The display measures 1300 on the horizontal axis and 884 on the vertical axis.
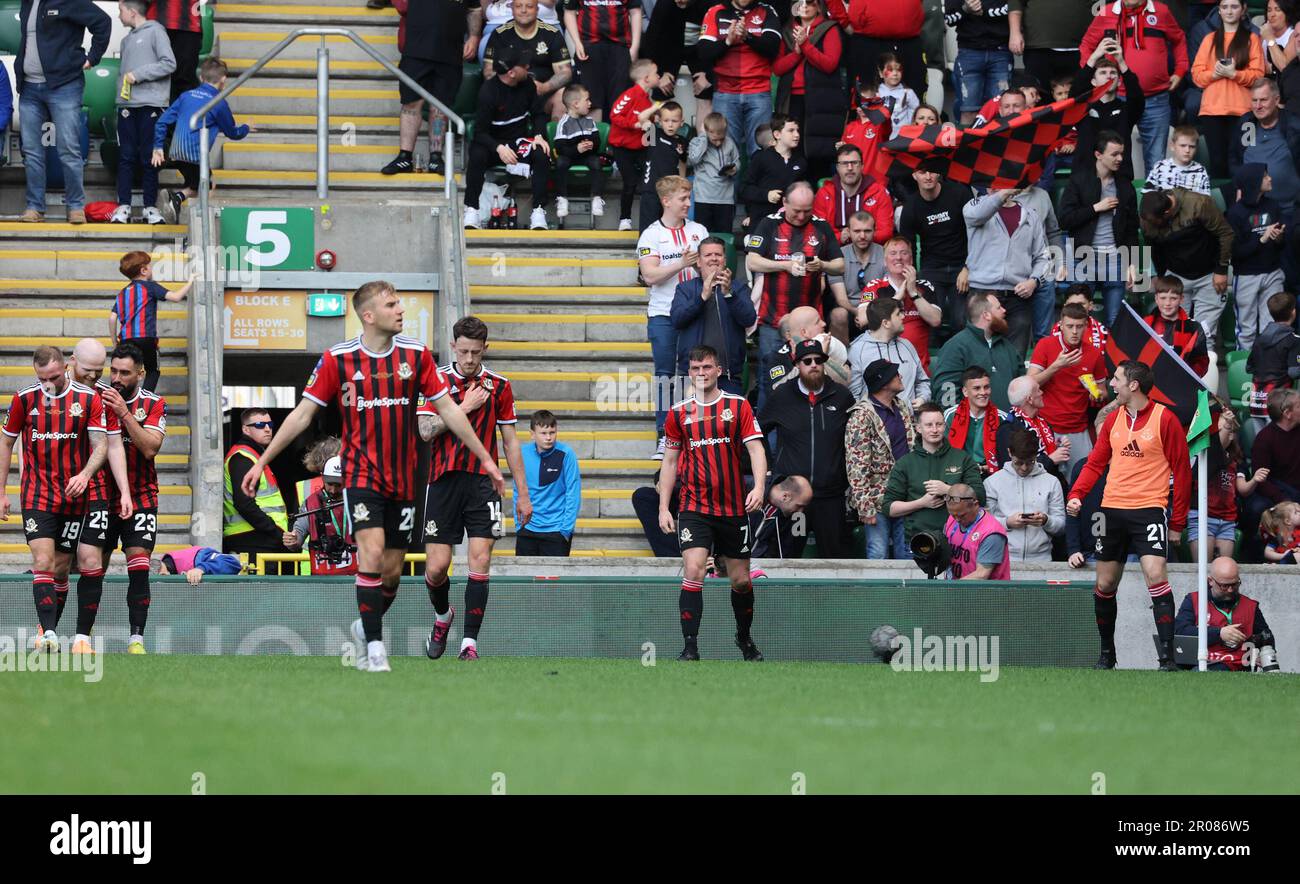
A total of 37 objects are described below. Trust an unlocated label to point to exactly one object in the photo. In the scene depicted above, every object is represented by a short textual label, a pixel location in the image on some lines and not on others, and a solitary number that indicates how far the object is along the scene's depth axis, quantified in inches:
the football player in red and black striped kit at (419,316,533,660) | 513.7
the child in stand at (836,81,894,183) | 769.6
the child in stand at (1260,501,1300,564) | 655.8
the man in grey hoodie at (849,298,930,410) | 684.1
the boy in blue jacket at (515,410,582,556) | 654.5
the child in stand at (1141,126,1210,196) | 750.5
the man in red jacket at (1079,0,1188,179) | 808.3
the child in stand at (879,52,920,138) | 777.6
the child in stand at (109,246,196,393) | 690.2
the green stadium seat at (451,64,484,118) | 845.2
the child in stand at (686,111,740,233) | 759.7
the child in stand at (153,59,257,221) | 759.7
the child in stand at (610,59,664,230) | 765.9
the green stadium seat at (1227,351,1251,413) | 743.1
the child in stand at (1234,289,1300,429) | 709.9
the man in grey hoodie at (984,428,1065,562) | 644.7
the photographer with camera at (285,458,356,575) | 637.3
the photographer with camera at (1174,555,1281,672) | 573.0
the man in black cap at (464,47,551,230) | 772.0
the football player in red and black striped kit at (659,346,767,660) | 551.2
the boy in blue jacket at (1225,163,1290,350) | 757.9
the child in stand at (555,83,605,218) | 772.0
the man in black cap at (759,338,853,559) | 647.8
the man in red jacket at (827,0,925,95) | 799.1
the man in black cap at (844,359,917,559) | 644.7
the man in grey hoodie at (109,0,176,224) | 757.3
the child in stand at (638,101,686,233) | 754.2
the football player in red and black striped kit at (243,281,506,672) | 460.1
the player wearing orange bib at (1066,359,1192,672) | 554.9
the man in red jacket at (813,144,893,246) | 737.6
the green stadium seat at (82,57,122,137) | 809.5
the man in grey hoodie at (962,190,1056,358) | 730.8
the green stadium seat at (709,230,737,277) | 757.3
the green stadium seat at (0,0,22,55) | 840.3
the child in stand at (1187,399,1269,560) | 668.1
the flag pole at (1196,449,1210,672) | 568.1
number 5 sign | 753.6
